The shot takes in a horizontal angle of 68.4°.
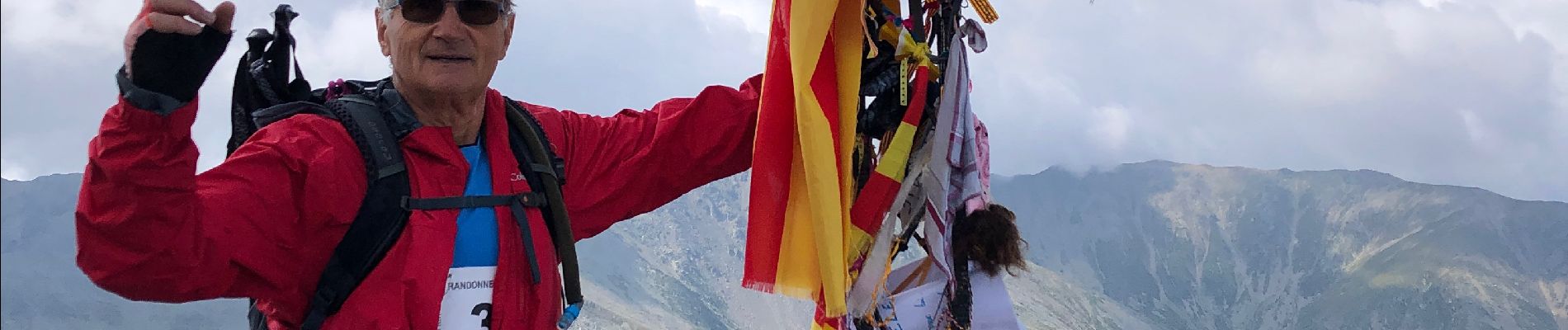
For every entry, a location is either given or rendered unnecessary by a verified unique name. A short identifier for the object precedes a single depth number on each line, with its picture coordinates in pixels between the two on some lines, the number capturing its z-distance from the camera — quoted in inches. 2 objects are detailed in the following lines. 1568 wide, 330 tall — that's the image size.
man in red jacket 80.0
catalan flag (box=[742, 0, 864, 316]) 139.4
